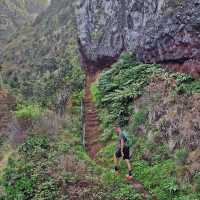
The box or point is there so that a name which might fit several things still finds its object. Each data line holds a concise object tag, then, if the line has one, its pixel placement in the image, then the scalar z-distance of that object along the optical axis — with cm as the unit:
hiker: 792
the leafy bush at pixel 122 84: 1102
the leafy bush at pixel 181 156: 749
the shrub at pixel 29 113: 1056
